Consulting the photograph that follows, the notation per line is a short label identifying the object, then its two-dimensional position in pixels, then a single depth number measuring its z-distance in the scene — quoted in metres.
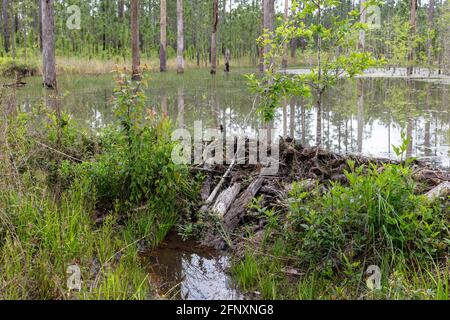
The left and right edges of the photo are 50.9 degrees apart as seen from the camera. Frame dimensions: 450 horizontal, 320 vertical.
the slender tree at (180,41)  24.05
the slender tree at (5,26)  29.59
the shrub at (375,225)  3.65
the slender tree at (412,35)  23.67
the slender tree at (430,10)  30.20
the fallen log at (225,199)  4.98
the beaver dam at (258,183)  4.71
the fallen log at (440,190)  4.18
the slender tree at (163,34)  23.11
